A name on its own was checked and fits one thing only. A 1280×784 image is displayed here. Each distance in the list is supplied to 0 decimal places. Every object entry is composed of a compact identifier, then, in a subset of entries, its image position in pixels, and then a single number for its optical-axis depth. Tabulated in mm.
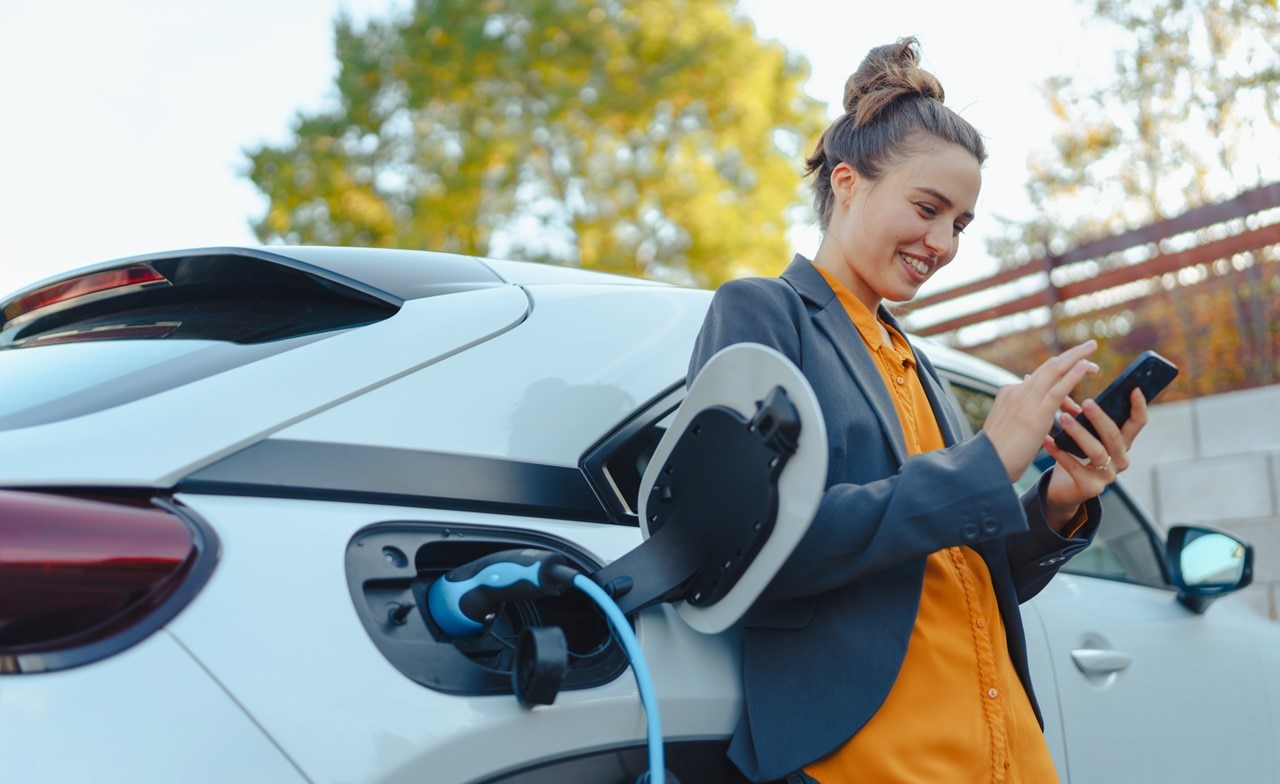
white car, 1077
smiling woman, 1492
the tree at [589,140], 15859
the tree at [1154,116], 8094
